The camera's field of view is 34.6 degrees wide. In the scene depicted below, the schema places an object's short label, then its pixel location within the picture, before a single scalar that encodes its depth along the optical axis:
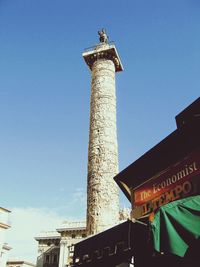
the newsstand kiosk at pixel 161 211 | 3.71
